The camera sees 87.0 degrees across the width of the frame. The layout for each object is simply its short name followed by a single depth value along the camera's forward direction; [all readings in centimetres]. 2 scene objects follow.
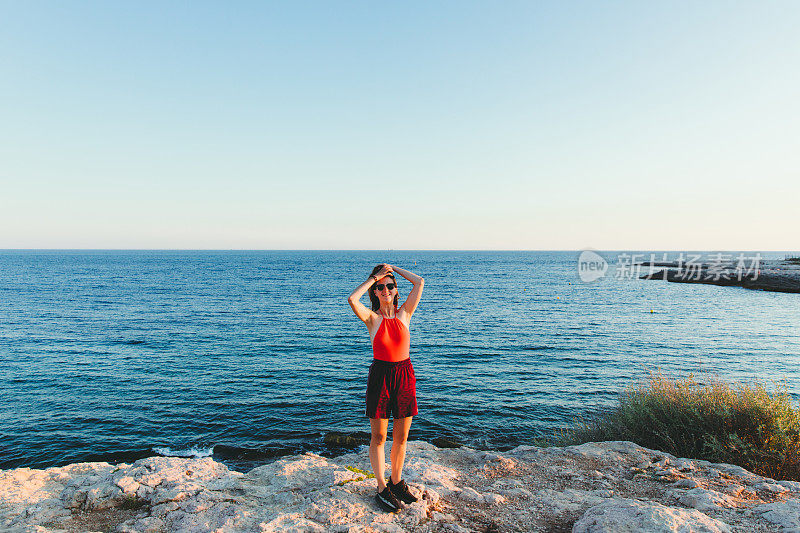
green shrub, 783
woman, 507
